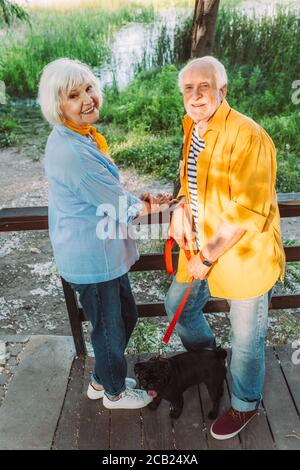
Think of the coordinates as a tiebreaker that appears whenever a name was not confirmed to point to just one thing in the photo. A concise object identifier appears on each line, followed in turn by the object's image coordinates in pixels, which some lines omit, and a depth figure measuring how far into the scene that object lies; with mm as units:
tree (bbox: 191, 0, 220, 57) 3660
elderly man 1672
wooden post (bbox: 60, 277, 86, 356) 2445
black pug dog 2168
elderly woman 1700
